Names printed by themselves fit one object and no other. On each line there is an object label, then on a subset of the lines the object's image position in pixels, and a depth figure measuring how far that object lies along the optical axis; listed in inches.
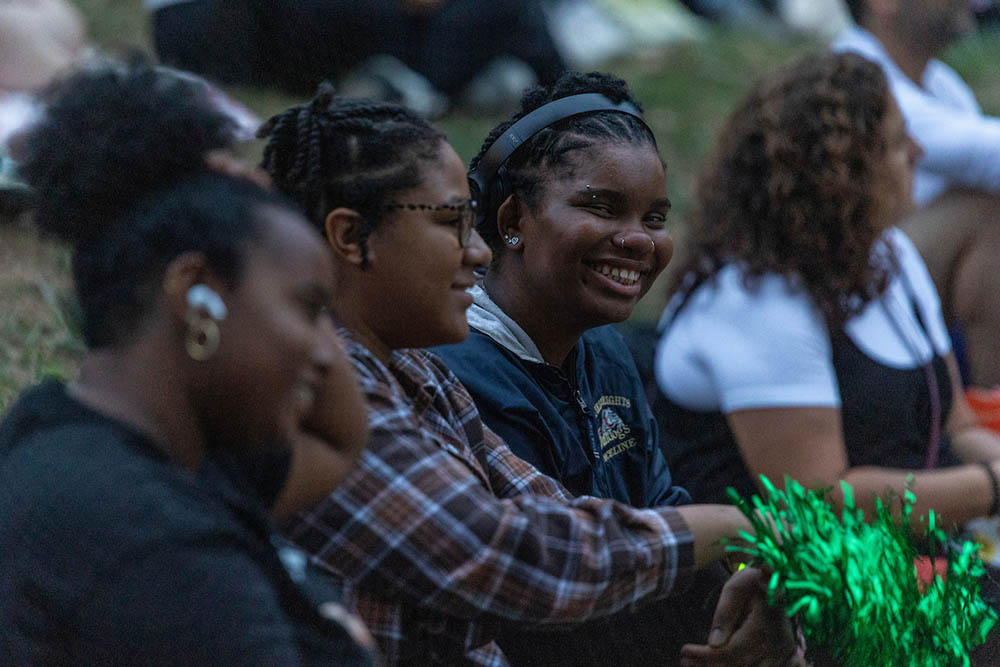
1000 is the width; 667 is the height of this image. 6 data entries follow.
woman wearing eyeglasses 220.8
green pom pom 227.0
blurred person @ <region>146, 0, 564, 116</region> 372.9
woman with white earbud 211.9
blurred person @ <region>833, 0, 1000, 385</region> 293.2
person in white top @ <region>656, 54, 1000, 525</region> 252.8
